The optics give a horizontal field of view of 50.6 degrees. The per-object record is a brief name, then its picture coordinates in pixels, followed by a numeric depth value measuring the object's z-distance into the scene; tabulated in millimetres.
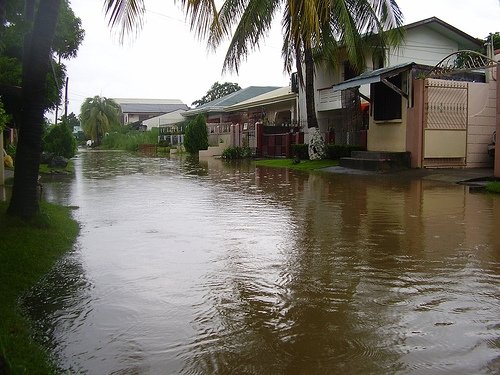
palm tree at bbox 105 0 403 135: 19969
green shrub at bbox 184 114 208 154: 36250
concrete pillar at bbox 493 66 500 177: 13516
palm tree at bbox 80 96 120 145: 71000
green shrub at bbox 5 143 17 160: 19269
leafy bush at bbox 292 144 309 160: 24250
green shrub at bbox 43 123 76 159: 23406
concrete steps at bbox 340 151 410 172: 17516
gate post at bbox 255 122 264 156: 31000
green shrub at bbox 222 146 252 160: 30594
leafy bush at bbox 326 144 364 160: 22125
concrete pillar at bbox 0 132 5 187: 12574
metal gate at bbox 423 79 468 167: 17062
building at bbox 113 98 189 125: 86000
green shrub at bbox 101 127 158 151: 53250
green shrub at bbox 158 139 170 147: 49262
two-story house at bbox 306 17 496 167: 17156
